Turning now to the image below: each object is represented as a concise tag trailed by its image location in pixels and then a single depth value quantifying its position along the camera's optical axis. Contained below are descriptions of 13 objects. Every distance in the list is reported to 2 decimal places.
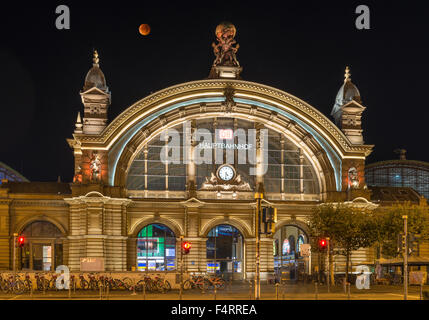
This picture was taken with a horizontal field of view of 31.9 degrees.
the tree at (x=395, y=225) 68.00
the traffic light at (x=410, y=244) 43.56
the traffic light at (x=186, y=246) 51.41
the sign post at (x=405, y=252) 43.19
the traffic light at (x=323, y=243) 59.64
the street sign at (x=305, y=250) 59.26
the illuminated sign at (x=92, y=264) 66.31
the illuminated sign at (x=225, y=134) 72.31
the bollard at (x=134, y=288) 52.37
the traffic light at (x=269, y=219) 41.91
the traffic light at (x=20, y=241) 58.56
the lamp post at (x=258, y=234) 42.81
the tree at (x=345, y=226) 64.81
